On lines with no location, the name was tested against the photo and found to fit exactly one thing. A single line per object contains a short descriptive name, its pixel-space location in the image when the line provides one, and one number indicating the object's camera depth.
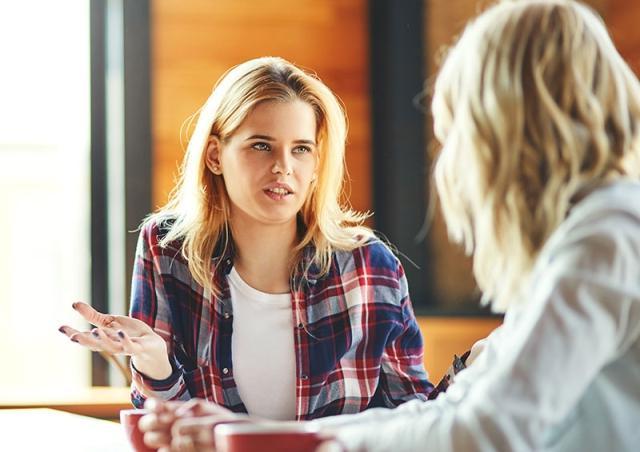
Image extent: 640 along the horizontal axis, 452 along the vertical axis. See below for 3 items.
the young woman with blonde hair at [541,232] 1.74
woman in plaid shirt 2.65
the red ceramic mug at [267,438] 1.74
